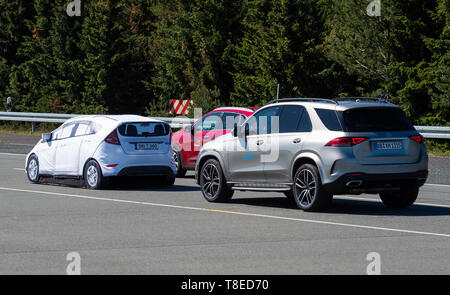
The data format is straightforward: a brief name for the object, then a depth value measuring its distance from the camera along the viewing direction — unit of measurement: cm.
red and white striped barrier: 3972
